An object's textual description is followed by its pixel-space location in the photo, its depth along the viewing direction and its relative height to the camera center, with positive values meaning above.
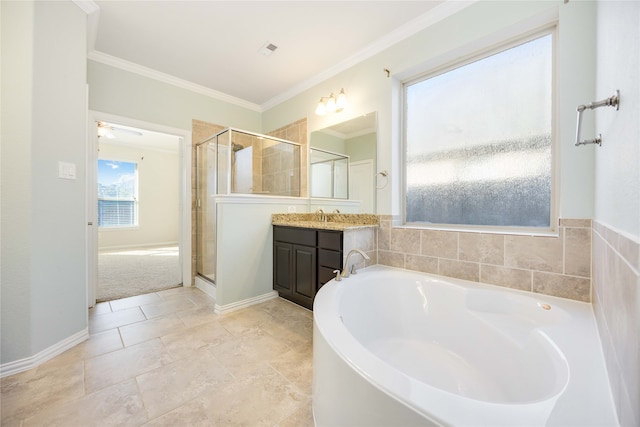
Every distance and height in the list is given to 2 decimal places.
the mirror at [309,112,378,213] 2.47 +0.57
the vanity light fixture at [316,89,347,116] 2.66 +1.20
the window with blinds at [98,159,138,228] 5.70 +0.39
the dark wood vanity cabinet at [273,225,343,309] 2.20 -0.47
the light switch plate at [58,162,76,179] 1.73 +0.28
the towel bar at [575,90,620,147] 0.83 +0.39
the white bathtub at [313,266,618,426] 0.63 -0.57
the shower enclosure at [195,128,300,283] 2.90 +0.49
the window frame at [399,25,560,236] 1.64 +0.84
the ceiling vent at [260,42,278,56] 2.43 +1.64
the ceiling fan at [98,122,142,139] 4.80 +1.59
